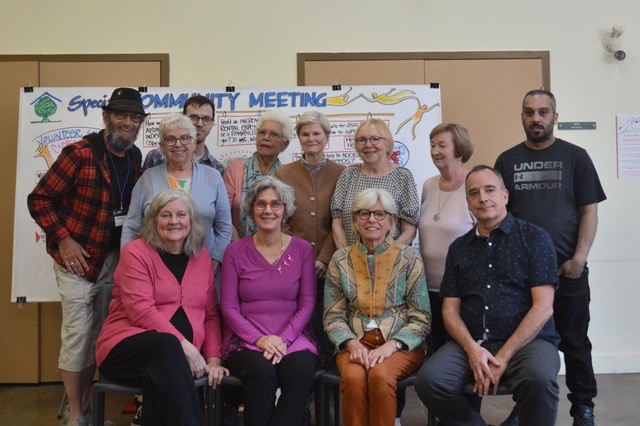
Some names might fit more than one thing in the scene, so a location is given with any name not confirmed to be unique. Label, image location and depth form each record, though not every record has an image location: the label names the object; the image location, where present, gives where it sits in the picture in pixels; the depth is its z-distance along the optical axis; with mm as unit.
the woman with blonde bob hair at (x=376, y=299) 2383
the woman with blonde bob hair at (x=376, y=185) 2771
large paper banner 3664
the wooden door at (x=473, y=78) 3967
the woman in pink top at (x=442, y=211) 2775
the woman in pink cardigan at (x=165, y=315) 2250
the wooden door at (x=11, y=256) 3879
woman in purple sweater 2396
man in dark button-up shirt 2199
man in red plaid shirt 2783
